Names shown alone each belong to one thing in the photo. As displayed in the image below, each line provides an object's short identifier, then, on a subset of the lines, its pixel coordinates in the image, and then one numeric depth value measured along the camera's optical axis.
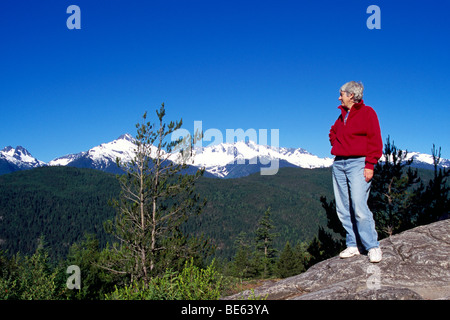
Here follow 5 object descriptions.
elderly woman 5.34
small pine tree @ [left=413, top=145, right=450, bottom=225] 14.71
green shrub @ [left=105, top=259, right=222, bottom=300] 4.10
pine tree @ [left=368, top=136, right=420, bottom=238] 15.41
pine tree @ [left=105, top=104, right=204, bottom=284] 12.72
